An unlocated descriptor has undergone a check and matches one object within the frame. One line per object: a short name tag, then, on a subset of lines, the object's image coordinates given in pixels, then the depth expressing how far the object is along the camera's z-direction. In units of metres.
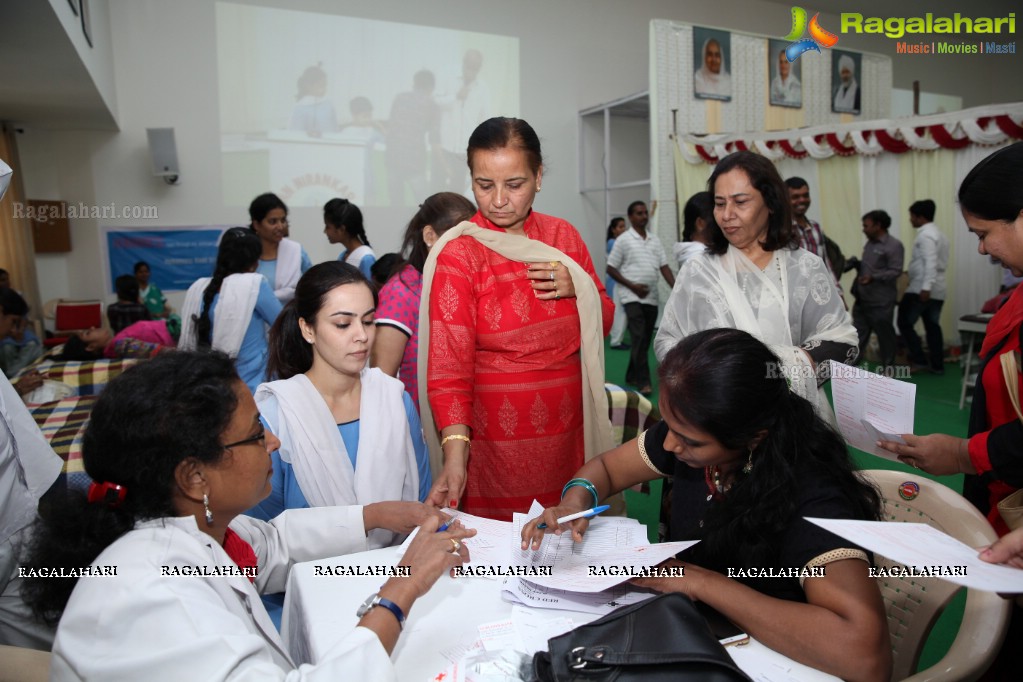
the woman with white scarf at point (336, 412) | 1.71
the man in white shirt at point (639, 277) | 6.03
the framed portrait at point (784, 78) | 8.76
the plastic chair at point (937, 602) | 1.18
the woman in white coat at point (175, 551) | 0.86
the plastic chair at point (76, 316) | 6.05
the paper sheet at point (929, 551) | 0.86
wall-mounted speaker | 6.58
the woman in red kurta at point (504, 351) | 1.74
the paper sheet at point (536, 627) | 1.07
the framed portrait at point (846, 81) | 9.33
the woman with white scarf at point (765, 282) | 1.91
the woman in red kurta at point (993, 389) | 1.35
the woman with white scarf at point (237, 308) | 3.16
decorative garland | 5.88
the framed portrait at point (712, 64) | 7.98
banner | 7.01
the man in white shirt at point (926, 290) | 6.45
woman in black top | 1.02
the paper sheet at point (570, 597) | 1.16
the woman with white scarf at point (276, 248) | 3.96
